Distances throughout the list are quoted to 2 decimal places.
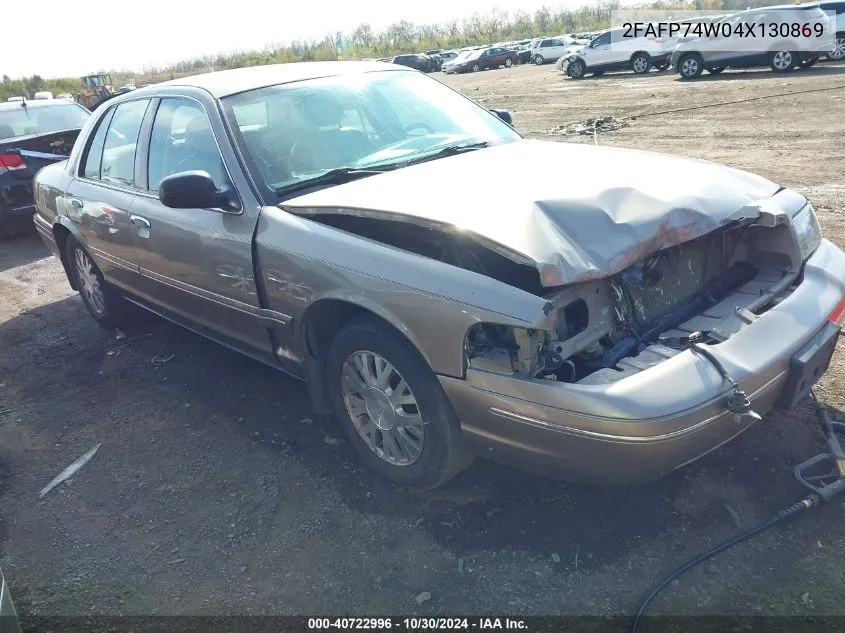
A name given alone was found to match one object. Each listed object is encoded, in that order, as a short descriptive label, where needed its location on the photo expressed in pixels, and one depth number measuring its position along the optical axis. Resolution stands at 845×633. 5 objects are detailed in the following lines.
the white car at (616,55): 22.12
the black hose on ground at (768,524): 2.35
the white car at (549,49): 37.88
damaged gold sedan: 2.34
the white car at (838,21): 15.62
